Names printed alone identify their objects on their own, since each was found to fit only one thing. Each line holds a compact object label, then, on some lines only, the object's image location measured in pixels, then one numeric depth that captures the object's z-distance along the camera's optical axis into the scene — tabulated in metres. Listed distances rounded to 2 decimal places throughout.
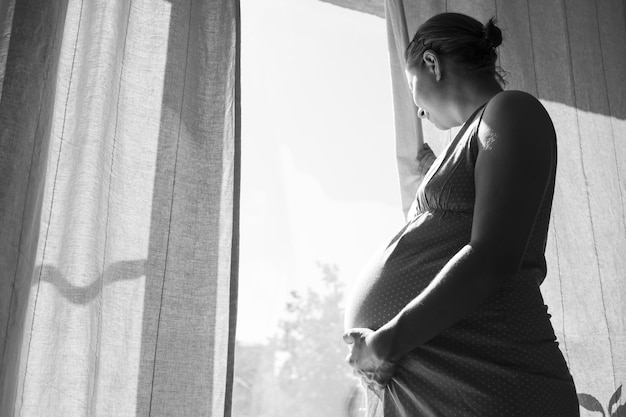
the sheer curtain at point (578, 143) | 1.75
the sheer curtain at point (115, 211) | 1.14
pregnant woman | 0.79
